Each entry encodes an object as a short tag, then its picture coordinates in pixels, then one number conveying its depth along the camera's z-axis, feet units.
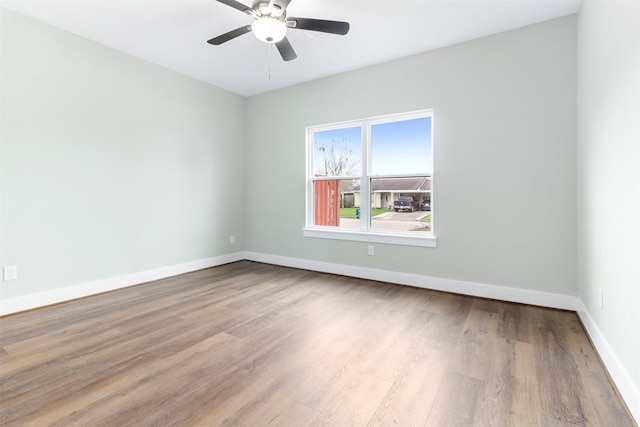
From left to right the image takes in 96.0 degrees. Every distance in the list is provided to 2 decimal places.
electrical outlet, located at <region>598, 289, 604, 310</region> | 6.21
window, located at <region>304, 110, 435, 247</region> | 11.31
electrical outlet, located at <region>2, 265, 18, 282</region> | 8.38
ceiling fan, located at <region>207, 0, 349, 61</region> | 7.22
